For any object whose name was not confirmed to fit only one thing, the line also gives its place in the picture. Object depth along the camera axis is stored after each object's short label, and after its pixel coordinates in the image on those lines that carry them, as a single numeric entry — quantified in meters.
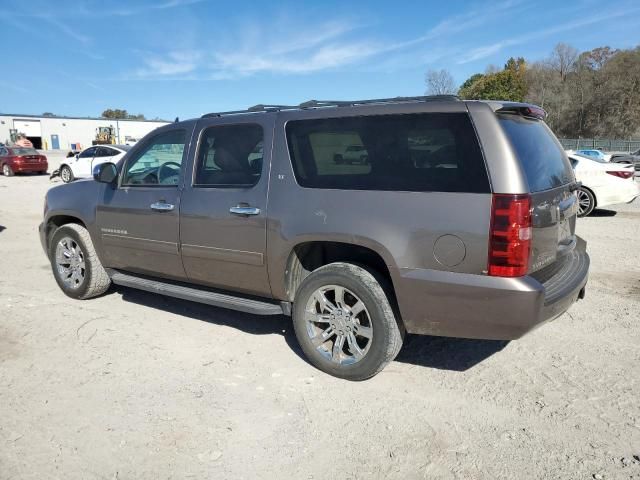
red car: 24.41
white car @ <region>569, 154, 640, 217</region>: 10.53
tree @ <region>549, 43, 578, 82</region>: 65.62
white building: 65.88
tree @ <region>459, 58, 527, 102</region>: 63.88
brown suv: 3.00
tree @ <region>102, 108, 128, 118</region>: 122.81
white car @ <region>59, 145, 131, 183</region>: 20.53
